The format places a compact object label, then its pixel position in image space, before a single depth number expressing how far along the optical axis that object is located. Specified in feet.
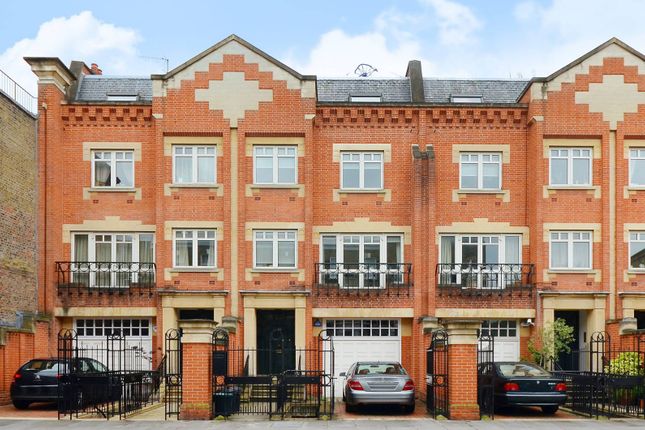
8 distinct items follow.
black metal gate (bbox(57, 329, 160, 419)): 61.72
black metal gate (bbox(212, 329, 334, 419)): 61.82
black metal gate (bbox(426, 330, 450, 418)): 62.64
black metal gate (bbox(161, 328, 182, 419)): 61.98
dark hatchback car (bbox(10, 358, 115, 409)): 66.55
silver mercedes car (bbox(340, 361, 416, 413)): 63.41
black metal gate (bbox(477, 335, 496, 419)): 62.18
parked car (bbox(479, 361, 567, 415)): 63.21
